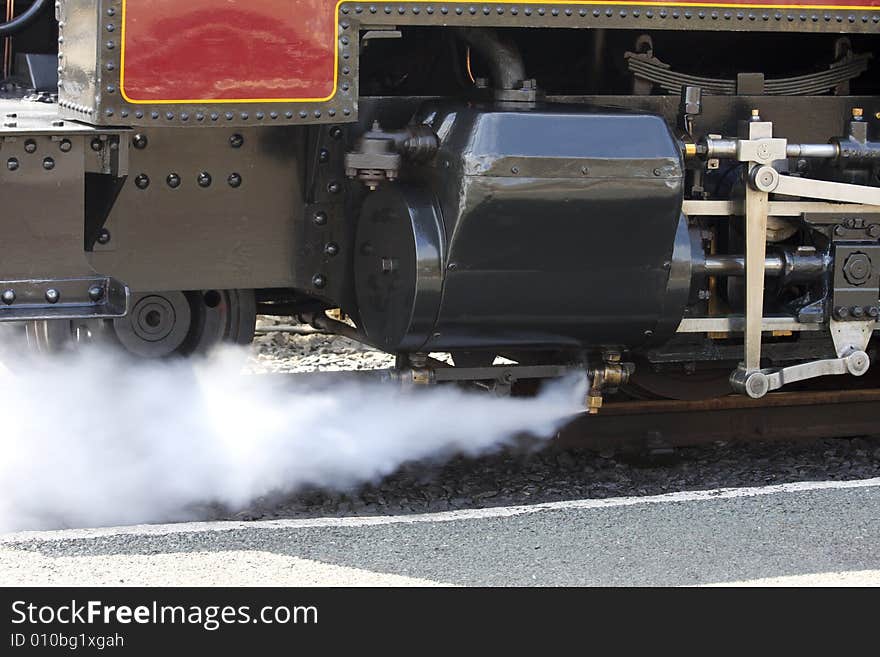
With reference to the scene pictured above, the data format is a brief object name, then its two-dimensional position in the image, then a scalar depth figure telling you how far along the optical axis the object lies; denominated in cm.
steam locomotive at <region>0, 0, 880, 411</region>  736
